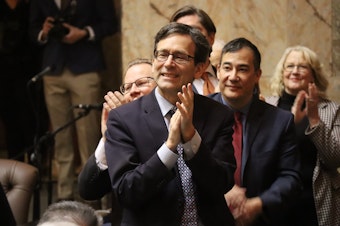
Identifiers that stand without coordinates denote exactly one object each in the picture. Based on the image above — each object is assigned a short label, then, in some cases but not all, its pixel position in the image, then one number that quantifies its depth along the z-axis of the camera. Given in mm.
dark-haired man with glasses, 4893
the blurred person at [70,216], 3866
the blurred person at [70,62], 10233
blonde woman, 6884
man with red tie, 5936
